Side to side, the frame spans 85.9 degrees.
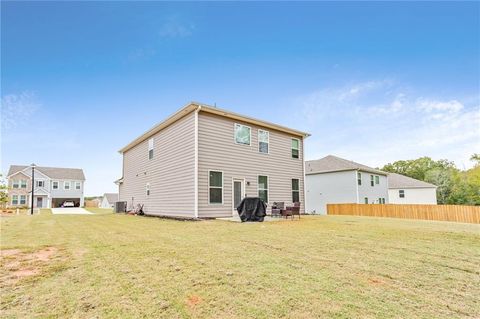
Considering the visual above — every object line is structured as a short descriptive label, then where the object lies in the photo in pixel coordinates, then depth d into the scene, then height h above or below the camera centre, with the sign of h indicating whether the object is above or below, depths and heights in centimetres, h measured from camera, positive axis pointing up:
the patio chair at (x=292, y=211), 1176 -109
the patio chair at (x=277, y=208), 1288 -109
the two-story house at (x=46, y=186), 3791 +81
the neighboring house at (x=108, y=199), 5687 -200
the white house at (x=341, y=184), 2473 +26
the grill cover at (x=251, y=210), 1118 -98
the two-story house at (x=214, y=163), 1195 +134
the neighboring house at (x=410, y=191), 3284 -81
